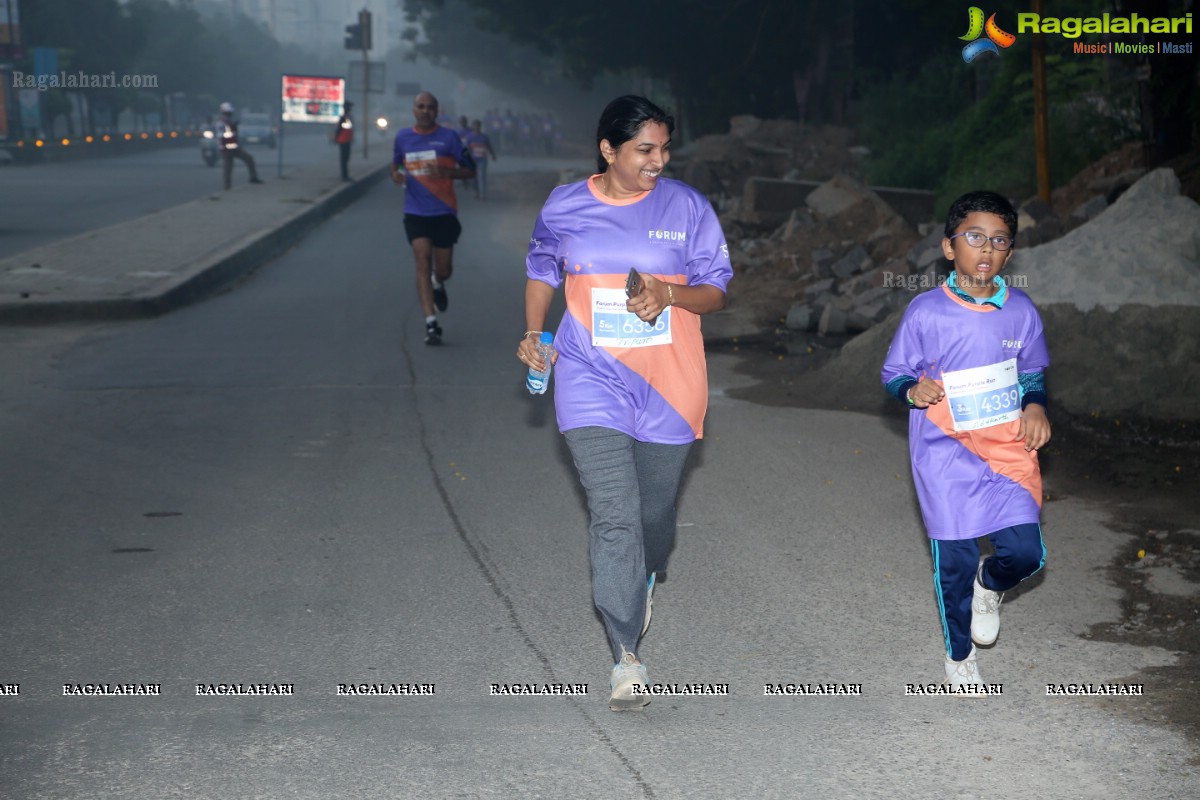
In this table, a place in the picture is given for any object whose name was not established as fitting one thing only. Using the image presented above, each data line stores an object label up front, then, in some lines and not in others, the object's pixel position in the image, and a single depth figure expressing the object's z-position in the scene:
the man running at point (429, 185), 11.59
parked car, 74.50
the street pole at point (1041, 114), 13.33
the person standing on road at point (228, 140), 31.14
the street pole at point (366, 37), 40.44
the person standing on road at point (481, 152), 32.50
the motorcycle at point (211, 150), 48.78
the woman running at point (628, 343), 4.44
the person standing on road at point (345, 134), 35.53
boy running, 4.39
